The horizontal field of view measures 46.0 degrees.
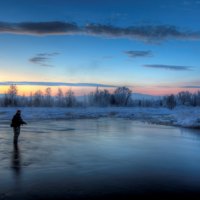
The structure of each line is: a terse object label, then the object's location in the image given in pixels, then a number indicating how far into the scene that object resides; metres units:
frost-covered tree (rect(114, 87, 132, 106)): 100.90
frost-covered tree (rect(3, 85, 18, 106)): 81.87
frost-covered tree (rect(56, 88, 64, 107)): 99.39
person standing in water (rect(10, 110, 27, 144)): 11.23
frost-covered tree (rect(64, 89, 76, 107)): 94.62
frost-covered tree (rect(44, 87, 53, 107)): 97.88
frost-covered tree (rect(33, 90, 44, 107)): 96.49
